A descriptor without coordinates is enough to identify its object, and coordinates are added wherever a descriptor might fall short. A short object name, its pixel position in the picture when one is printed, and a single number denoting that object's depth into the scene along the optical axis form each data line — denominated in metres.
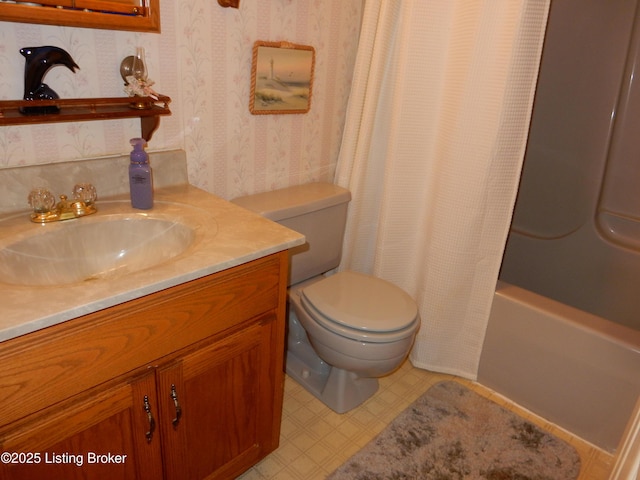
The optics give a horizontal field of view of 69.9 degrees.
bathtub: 1.55
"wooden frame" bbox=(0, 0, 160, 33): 1.02
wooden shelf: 1.04
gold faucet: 1.14
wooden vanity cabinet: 0.84
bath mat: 1.51
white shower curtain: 1.53
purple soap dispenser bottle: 1.23
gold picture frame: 1.57
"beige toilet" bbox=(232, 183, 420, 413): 1.53
